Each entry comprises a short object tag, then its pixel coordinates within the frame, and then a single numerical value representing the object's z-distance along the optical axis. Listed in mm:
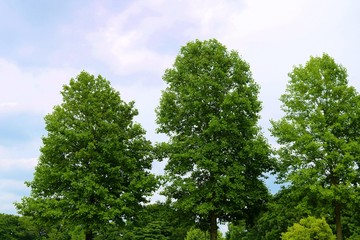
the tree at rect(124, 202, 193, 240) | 31828
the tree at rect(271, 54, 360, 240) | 28933
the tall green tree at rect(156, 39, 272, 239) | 29656
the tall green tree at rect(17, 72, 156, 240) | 29406
